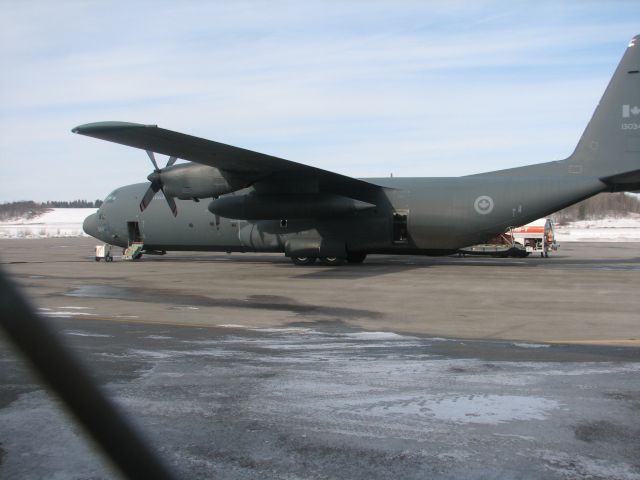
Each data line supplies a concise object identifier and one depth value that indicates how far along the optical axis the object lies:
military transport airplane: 21.78
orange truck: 33.06
